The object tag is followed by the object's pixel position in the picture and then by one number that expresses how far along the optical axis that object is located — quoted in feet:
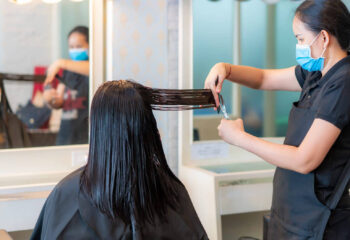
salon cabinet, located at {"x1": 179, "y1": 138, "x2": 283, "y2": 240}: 7.45
